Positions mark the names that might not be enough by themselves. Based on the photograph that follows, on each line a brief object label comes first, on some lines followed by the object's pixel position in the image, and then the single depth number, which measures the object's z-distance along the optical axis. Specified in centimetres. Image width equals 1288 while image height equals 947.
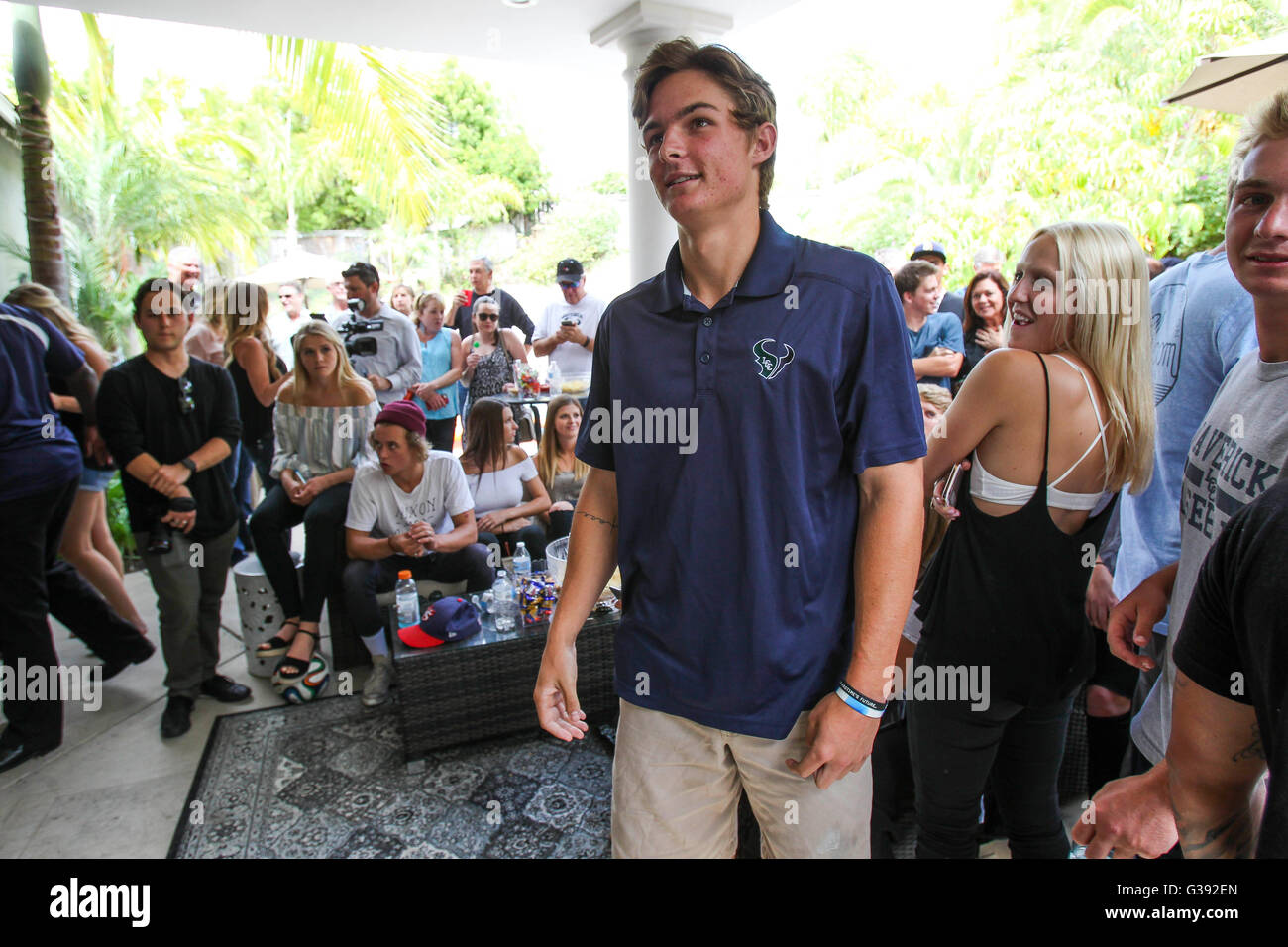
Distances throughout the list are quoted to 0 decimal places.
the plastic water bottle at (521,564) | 313
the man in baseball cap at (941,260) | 469
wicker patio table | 275
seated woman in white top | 382
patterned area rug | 237
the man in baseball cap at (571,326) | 526
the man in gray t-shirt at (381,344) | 473
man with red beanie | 332
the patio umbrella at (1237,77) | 213
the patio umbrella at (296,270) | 1171
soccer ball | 328
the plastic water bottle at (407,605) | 291
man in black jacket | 298
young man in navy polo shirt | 117
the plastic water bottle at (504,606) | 291
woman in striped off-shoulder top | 350
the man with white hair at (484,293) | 571
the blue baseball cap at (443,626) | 278
